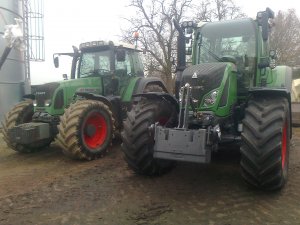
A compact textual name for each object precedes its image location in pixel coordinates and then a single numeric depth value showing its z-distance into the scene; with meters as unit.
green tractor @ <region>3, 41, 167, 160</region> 4.96
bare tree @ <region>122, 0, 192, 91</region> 15.62
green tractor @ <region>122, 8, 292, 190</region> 3.18
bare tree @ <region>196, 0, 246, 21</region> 16.30
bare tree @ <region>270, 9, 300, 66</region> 19.31
